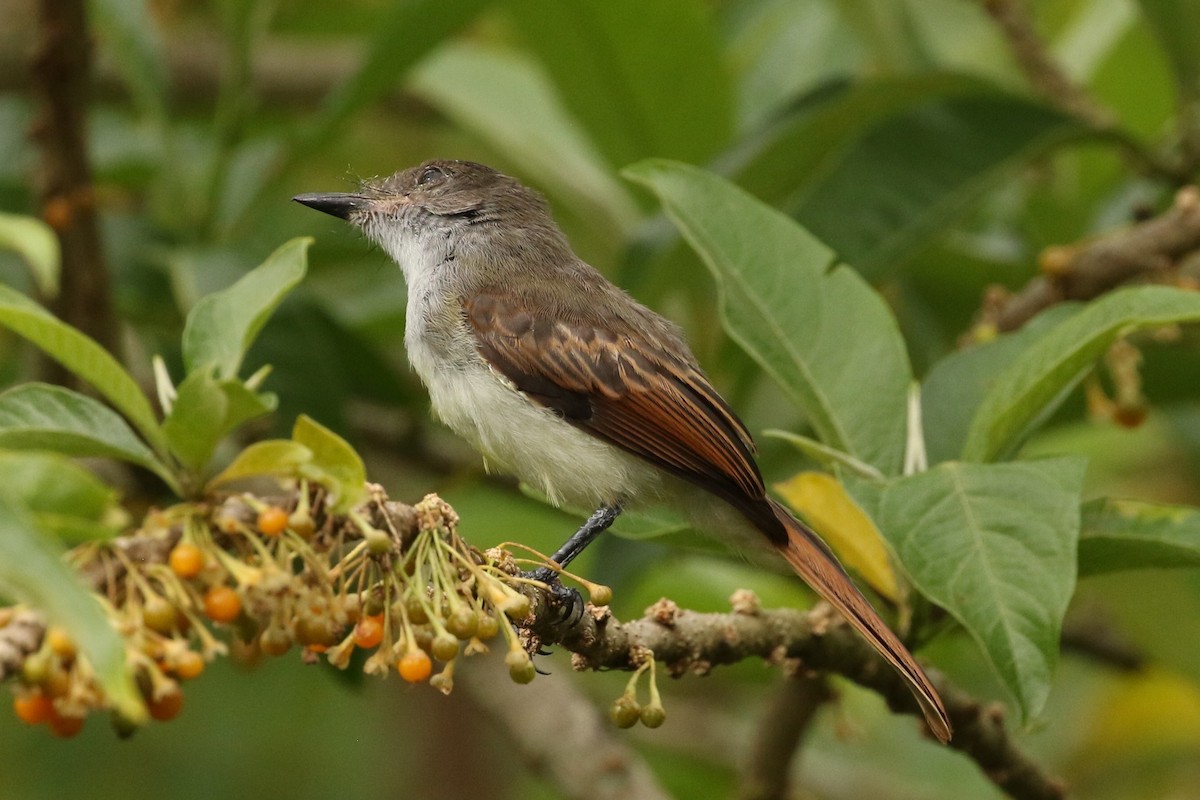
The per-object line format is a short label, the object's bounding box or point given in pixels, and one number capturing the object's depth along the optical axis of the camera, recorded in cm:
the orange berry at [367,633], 421
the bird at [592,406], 609
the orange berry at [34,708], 356
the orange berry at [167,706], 359
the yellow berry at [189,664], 361
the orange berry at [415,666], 394
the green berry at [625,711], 441
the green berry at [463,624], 400
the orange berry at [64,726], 366
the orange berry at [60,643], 340
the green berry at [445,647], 392
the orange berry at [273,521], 385
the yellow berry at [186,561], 378
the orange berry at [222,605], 377
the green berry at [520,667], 410
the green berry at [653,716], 441
